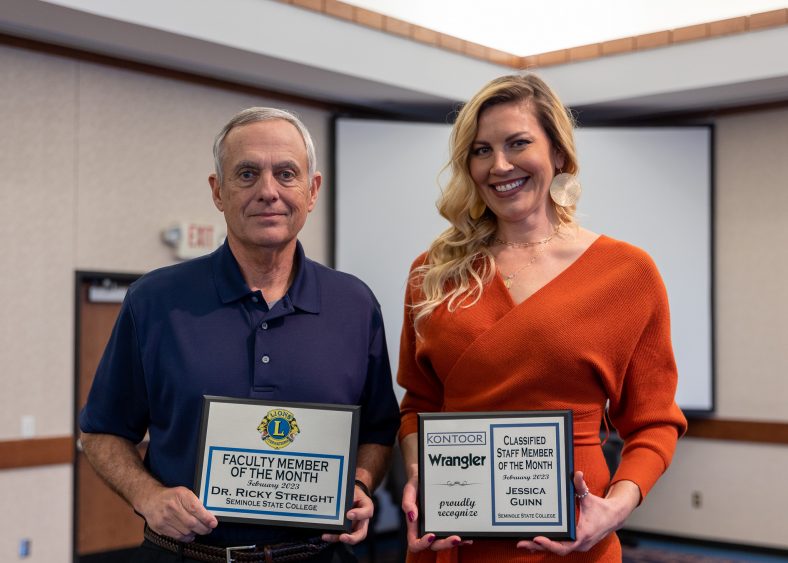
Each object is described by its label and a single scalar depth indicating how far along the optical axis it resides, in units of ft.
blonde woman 6.57
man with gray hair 6.51
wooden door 19.34
